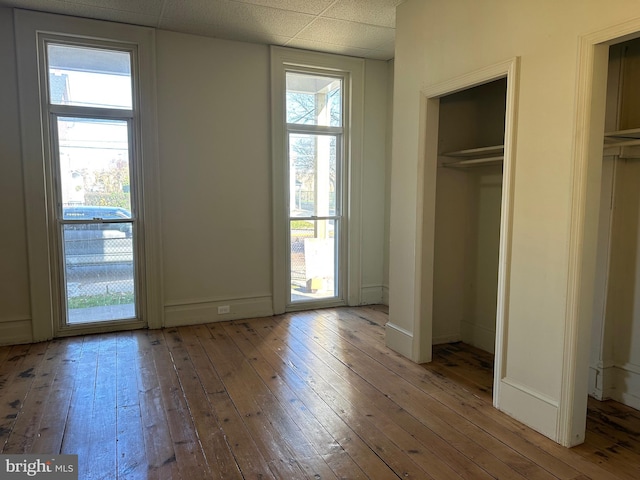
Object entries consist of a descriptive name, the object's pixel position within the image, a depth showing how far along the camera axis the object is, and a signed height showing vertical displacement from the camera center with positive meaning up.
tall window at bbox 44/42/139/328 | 4.02 +0.22
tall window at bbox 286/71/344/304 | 4.92 +0.23
